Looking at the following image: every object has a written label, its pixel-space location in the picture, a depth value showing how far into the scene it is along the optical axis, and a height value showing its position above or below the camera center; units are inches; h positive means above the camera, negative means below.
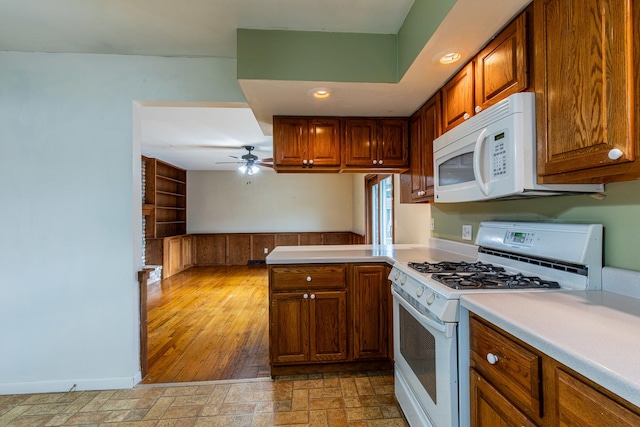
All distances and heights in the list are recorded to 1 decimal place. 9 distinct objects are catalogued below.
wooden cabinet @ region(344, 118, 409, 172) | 99.6 +23.7
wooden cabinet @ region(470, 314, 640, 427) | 24.9 -18.1
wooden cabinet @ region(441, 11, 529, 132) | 49.6 +26.6
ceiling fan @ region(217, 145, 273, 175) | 196.2 +34.9
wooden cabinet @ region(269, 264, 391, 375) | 87.1 -29.3
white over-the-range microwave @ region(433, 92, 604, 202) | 46.8 +10.1
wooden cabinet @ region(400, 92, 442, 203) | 82.9 +19.5
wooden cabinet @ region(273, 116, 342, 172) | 97.3 +23.7
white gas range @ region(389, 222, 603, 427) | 46.1 -12.0
